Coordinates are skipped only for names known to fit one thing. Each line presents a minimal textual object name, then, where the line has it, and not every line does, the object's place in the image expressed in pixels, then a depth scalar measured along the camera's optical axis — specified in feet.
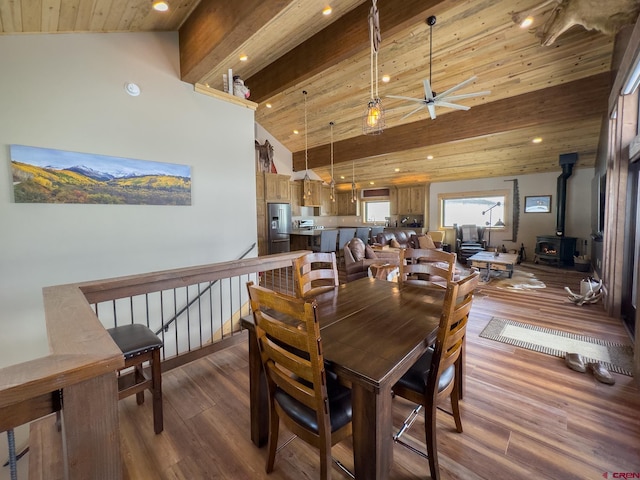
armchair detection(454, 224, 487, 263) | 25.94
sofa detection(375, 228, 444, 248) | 22.80
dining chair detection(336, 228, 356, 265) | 24.31
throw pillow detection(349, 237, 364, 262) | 15.76
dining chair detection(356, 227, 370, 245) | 25.91
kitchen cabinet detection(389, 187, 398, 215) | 32.55
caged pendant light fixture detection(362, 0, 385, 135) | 8.50
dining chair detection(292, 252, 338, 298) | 6.63
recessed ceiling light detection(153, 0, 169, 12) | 7.76
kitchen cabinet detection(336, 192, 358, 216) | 34.94
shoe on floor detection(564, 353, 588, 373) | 7.81
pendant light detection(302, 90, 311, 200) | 25.86
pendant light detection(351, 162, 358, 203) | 29.05
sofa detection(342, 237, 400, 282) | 15.40
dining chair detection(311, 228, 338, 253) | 22.30
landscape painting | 7.94
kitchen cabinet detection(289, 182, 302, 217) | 30.22
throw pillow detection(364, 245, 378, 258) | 16.12
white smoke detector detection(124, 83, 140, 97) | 9.56
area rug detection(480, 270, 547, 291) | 16.85
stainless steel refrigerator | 23.84
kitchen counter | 23.28
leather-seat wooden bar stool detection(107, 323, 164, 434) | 5.31
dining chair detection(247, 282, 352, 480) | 3.57
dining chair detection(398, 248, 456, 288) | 7.20
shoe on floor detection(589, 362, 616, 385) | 7.23
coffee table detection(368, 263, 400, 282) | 13.83
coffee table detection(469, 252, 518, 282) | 18.17
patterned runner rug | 8.36
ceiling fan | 11.25
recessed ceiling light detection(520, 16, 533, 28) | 9.53
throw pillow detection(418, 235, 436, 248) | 22.58
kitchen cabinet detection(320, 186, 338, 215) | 33.55
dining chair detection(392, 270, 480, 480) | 4.27
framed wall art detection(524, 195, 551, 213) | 24.36
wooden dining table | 3.59
